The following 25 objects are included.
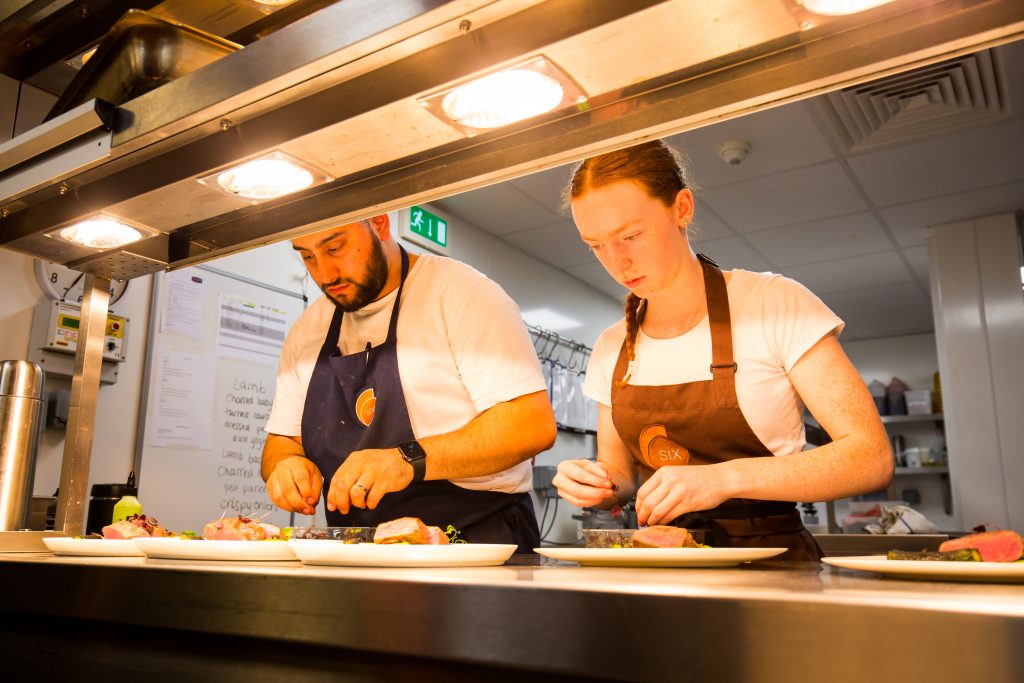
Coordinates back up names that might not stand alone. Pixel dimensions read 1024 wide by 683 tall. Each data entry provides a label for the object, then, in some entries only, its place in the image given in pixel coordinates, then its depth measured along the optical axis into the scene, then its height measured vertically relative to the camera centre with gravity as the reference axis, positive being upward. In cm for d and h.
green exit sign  450 +148
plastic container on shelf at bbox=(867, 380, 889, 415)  756 +89
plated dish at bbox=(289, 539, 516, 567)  106 -8
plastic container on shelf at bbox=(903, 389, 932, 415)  723 +81
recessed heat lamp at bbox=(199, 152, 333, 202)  138 +54
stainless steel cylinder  177 +11
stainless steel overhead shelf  98 +56
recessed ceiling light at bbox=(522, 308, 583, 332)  557 +120
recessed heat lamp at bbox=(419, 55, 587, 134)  109 +55
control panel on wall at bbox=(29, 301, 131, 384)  274 +51
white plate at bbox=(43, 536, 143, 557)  138 -10
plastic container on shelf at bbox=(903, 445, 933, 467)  704 +32
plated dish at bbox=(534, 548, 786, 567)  104 -8
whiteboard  310 +37
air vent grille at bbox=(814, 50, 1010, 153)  346 +175
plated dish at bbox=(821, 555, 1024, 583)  80 -8
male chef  192 +25
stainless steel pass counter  61 -12
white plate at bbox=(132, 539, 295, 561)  119 -9
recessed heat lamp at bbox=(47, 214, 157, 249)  170 +54
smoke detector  400 +168
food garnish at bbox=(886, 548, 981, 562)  86 -7
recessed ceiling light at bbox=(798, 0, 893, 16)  93 +55
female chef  150 +24
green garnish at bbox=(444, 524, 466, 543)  134 -7
